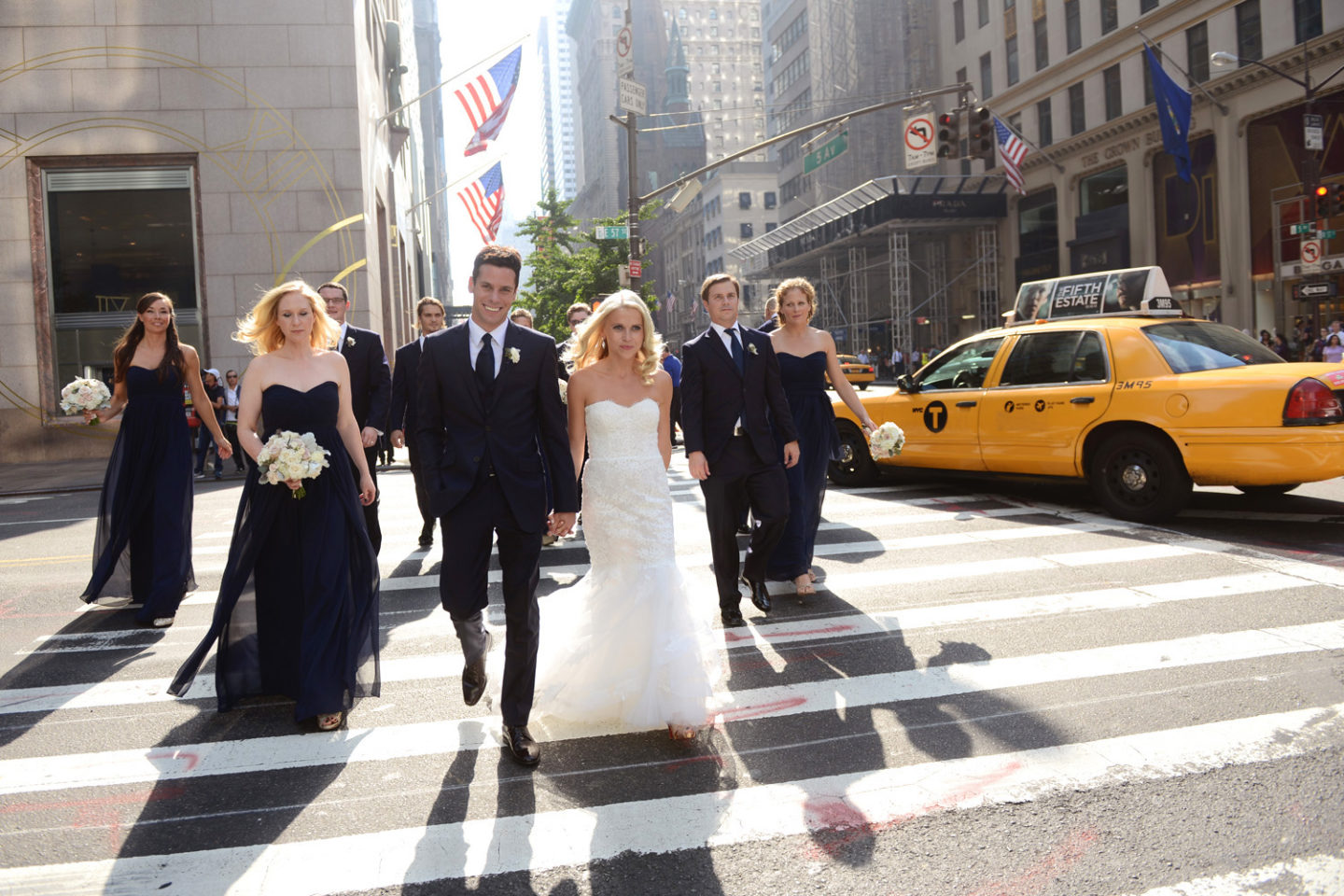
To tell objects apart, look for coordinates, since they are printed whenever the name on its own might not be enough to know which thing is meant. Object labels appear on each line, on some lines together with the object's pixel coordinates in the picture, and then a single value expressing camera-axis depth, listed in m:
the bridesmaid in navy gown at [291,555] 4.57
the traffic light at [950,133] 18.02
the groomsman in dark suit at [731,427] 6.00
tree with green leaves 43.16
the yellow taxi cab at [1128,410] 7.61
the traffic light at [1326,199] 21.48
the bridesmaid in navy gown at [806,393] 6.72
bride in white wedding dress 4.16
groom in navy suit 3.97
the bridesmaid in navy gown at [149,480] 6.45
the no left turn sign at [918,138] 24.42
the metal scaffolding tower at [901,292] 44.28
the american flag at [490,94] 24.83
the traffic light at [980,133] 17.95
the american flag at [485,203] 30.67
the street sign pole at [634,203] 22.06
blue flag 27.05
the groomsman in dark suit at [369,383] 7.02
